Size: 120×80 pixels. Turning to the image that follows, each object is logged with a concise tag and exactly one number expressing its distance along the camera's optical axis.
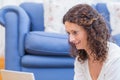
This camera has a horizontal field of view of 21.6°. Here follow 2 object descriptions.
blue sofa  3.05
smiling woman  1.93
